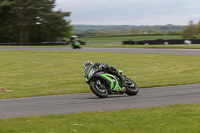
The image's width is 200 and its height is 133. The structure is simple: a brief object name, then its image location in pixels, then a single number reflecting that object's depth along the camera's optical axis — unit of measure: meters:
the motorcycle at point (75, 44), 79.96
